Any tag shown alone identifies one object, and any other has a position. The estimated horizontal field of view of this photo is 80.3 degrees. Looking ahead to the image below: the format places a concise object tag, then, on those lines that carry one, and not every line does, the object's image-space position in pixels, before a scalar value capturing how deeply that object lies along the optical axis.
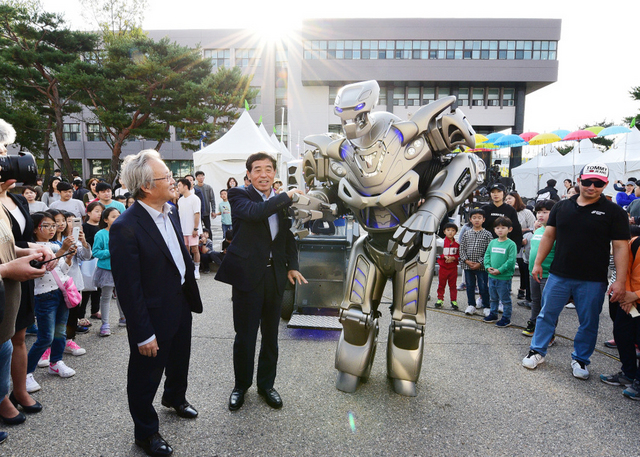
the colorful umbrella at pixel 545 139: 19.23
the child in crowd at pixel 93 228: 4.66
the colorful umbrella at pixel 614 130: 16.67
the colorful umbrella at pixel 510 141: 18.89
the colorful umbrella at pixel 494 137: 20.29
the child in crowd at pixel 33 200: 5.24
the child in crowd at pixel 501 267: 4.60
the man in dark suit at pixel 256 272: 2.74
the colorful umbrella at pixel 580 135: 17.92
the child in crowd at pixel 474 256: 4.96
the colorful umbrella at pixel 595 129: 18.83
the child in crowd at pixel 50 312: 3.08
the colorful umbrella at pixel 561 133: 19.77
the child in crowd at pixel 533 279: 4.31
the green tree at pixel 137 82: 17.91
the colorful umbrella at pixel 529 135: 21.45
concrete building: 30.48
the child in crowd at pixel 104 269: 4.20
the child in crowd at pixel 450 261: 5.26
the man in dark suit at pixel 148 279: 2.14
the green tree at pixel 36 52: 17.59
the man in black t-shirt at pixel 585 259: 3.21
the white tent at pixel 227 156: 11.77
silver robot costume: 2.90
